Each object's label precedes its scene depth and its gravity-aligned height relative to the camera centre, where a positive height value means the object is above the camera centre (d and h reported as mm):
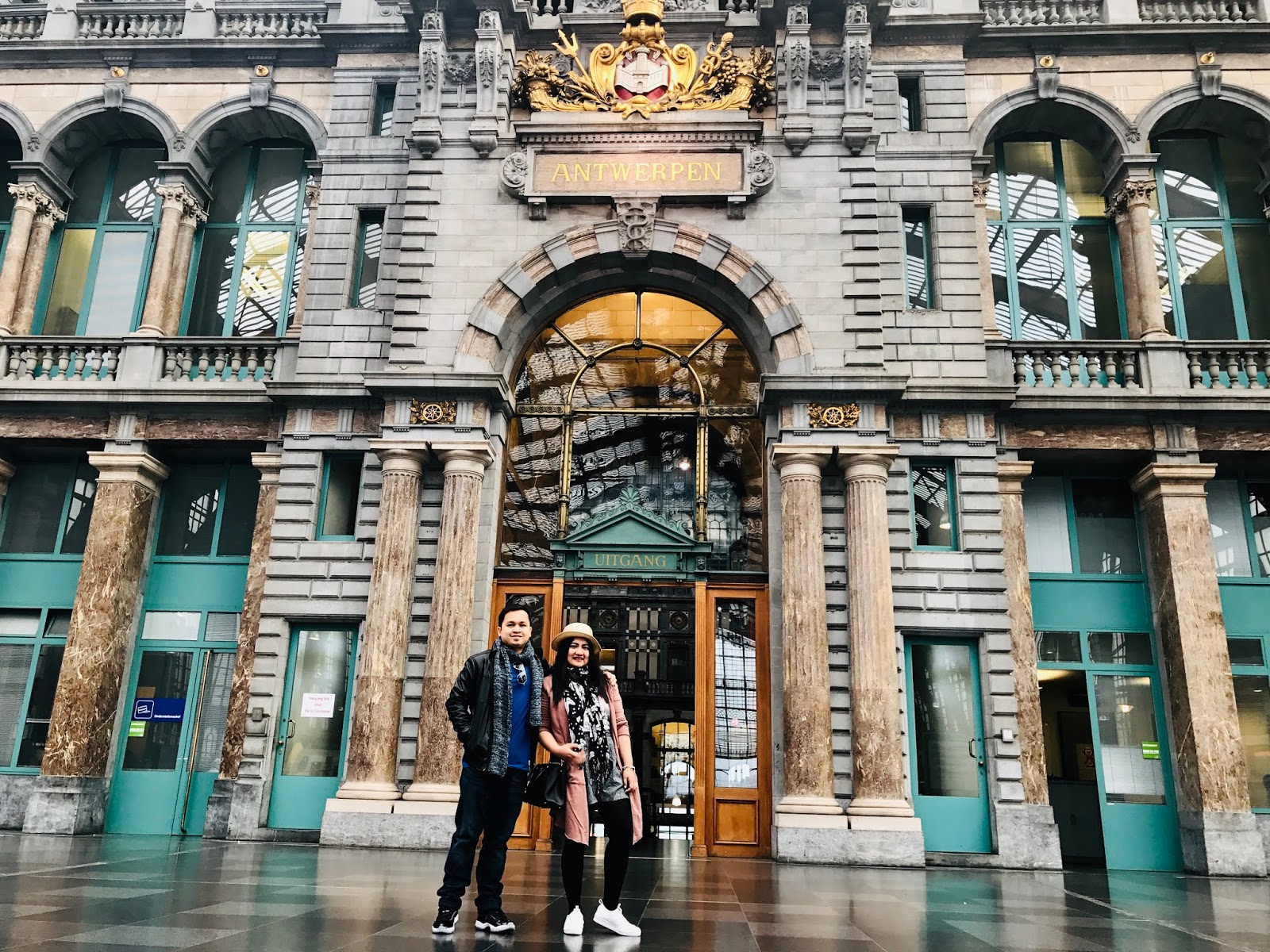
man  6688 -46
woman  7043 -69
